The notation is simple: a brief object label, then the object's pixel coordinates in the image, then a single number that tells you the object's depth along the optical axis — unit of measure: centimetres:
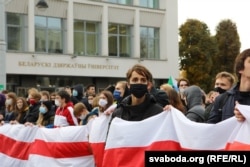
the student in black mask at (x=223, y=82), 641
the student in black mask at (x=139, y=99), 552
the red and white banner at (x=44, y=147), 747
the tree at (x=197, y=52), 5053
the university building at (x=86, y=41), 3225
